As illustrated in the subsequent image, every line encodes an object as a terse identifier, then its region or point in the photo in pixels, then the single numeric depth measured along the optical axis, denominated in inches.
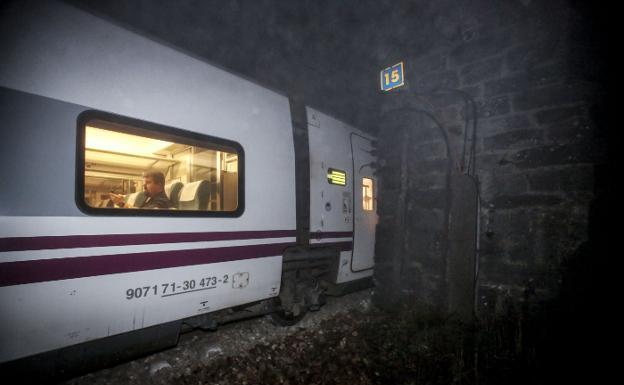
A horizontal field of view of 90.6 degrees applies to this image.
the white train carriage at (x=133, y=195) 88.0
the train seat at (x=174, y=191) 140.5
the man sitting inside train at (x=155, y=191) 134.3
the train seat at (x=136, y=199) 145.5
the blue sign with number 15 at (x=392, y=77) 205.6
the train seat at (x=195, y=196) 137.1
